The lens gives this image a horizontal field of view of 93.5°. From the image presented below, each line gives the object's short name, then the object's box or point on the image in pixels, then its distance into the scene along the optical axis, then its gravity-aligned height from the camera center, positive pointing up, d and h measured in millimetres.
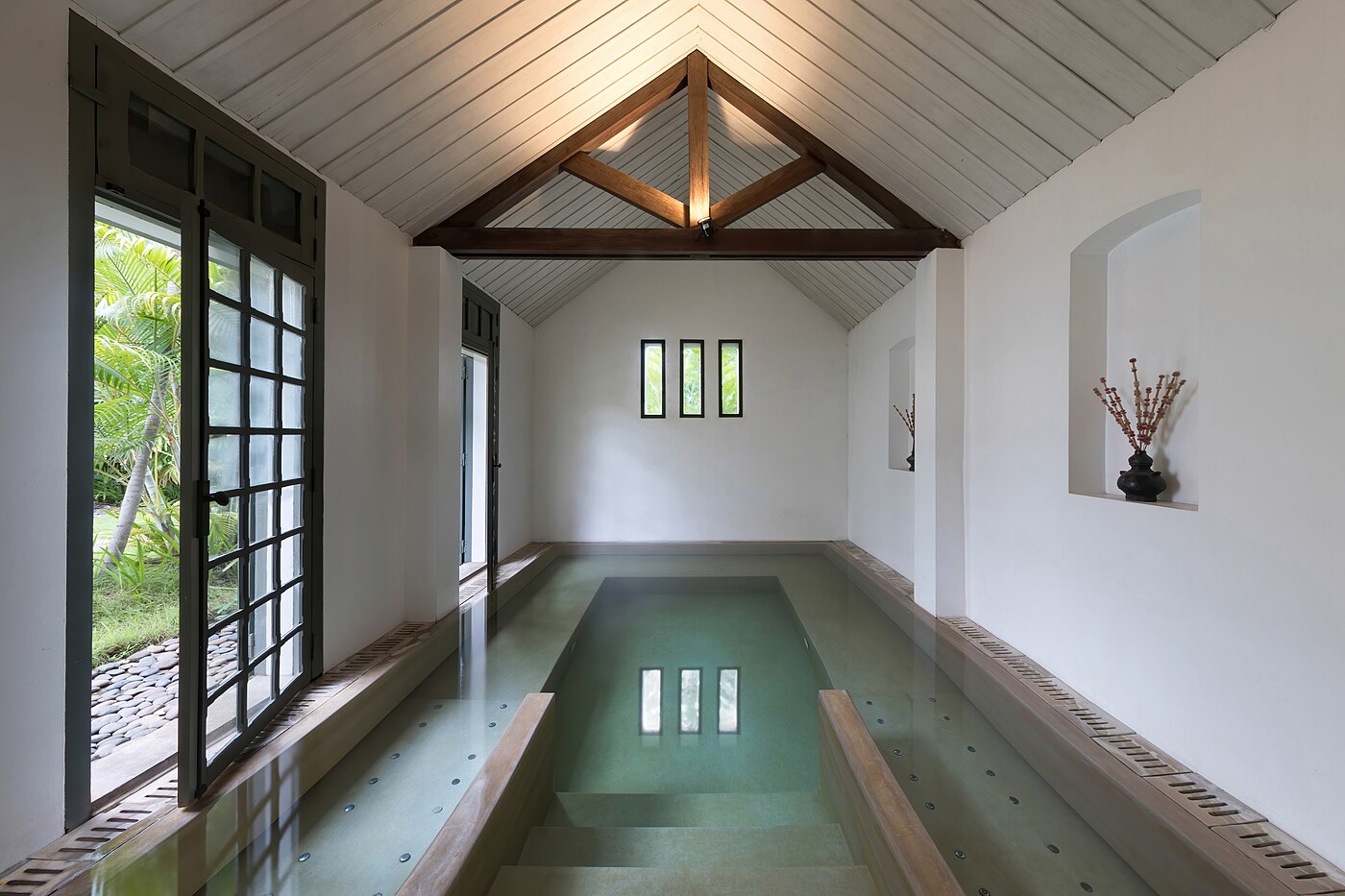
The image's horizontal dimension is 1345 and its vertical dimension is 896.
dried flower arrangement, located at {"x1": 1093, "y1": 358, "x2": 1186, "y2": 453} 2794 +176
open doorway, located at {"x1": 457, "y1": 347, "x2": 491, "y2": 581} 6367 -147
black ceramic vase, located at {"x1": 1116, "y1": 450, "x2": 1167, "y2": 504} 2738 -139
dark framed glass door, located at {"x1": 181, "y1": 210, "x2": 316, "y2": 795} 2168 -212
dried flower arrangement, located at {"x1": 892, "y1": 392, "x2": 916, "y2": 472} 6321 +307
